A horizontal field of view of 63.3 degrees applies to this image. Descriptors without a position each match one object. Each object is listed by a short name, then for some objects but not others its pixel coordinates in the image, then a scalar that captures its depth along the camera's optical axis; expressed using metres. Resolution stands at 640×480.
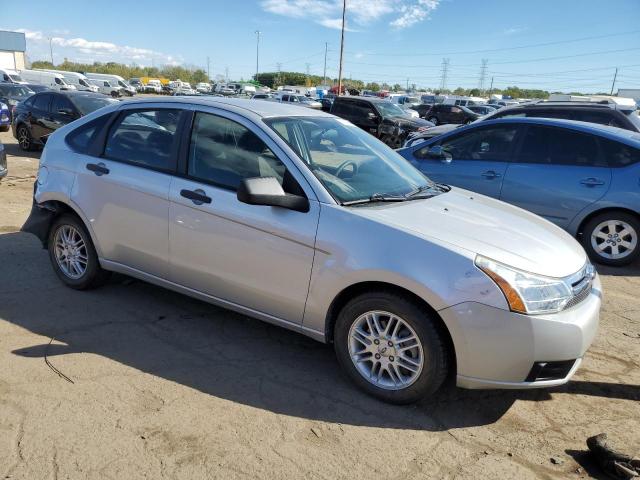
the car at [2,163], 8.23
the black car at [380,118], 17.05
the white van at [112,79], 55.09
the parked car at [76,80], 46.66
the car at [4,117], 16.47
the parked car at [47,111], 12.18
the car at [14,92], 22.02
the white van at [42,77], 42.28
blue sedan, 6.09
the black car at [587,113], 9.96
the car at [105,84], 50.14
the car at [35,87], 23.54
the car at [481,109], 36.76
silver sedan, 2.88
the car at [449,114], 30.73
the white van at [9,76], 40.31
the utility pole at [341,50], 41.88
